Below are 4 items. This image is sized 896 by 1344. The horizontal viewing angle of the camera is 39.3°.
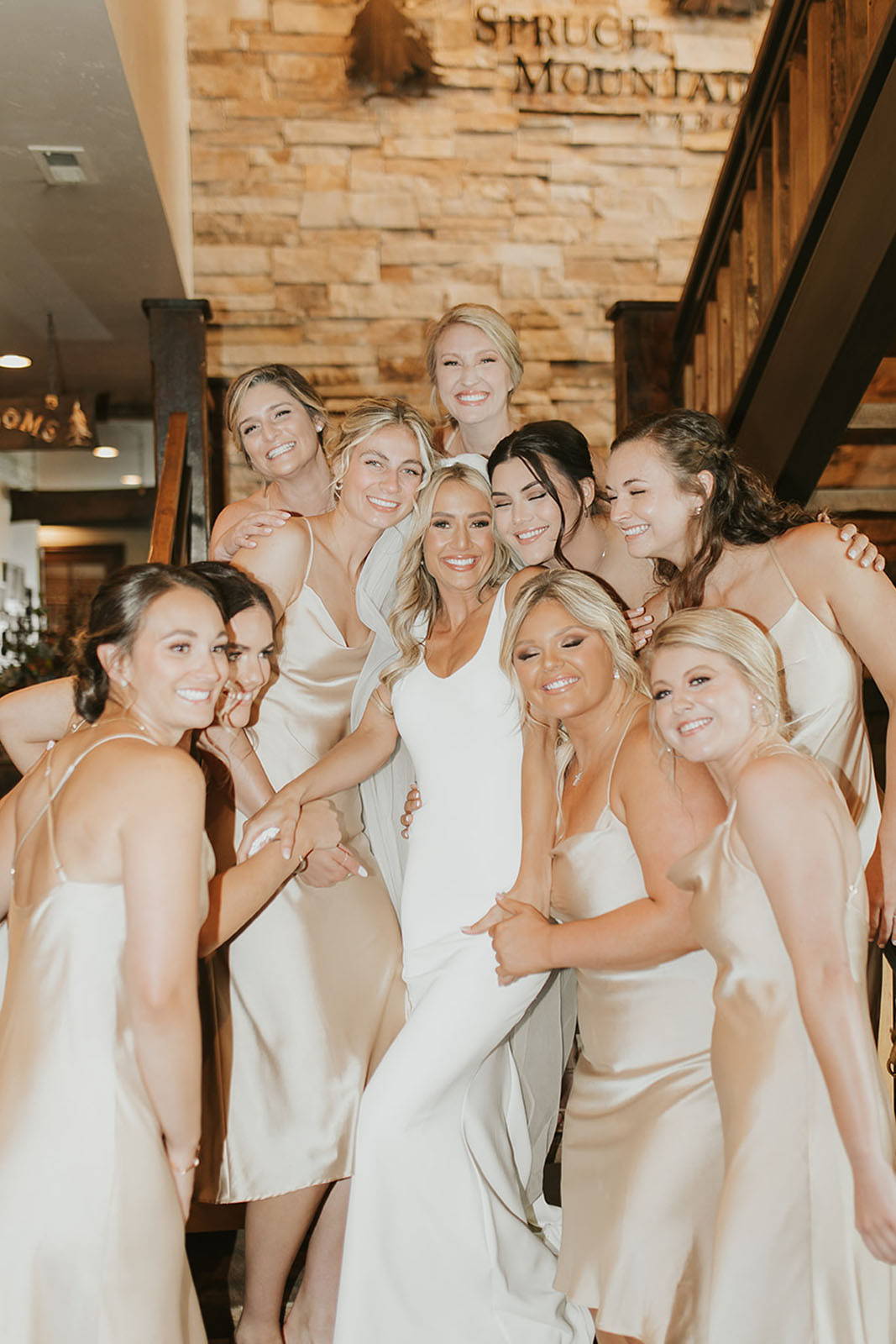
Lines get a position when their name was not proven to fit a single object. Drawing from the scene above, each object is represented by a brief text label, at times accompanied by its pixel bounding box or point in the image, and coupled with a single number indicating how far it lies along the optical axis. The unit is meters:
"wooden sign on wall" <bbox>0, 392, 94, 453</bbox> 6.19
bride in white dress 2.43
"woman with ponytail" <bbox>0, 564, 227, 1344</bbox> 1.77
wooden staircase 3.33
